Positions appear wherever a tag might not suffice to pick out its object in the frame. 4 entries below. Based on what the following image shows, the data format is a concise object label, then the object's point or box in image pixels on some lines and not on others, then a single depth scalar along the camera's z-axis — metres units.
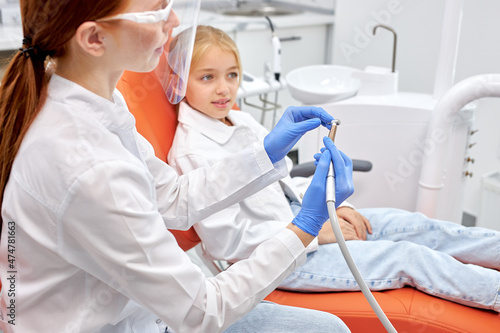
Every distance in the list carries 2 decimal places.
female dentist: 0.73
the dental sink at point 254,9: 3.41
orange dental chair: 1.18
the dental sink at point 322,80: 2.24
